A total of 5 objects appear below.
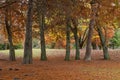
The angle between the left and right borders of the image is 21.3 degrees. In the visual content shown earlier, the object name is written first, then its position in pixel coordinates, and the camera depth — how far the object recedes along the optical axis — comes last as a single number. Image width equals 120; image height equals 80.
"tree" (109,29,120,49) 70.12
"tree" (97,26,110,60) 32.91
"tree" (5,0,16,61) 31.75
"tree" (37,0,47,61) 30.85
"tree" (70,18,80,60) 31.70
